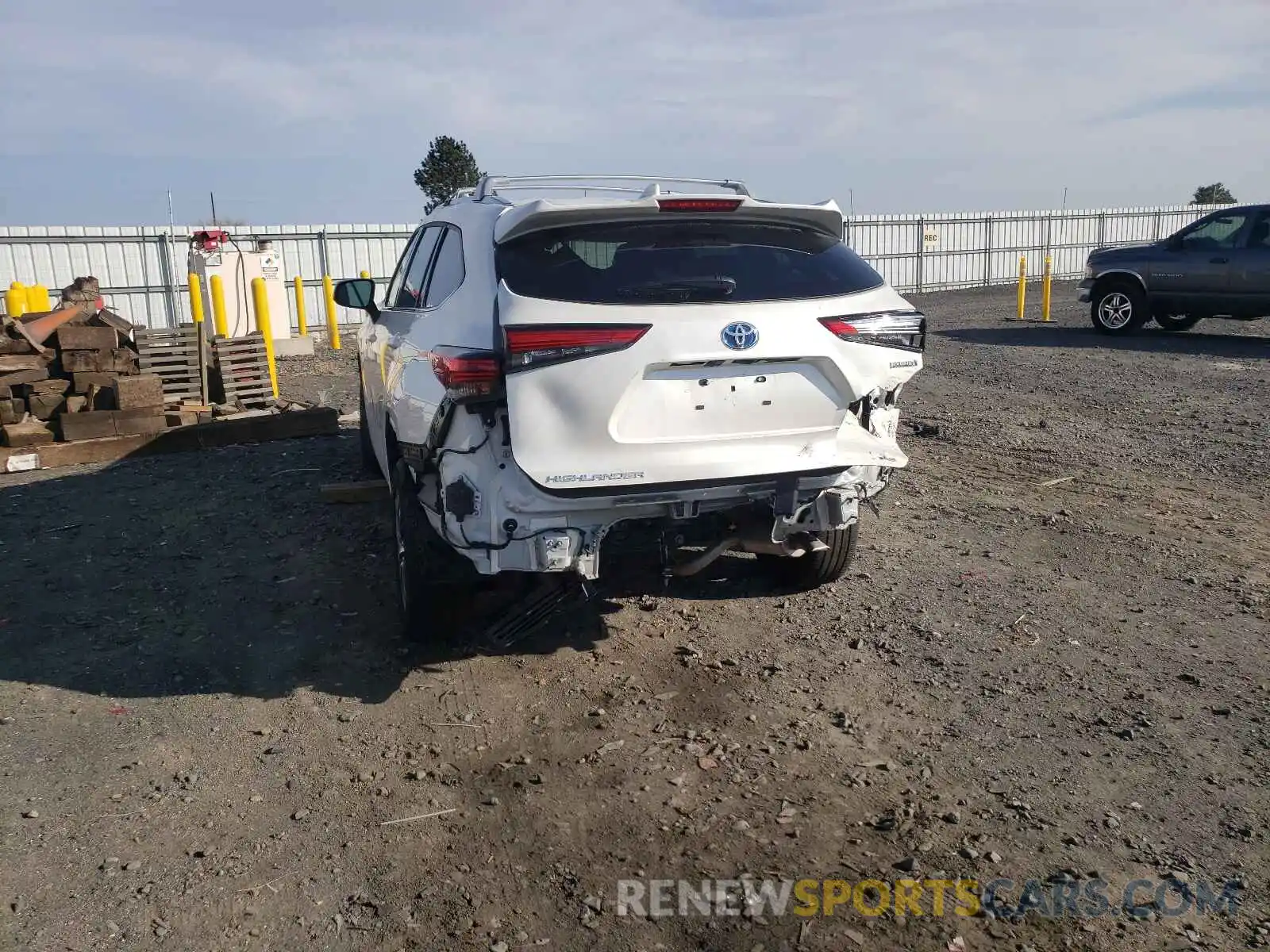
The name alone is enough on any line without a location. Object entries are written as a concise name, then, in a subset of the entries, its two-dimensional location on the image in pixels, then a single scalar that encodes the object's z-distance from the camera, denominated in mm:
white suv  3691
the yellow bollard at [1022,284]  19391
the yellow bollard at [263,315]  12339
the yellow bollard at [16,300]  11273
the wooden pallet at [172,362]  9977
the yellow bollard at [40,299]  12242
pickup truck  13945
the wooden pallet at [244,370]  10375
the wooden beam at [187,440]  8383
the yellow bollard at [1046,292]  18438
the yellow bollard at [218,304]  13954
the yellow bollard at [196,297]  12984
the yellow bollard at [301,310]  18641
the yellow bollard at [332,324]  17564
